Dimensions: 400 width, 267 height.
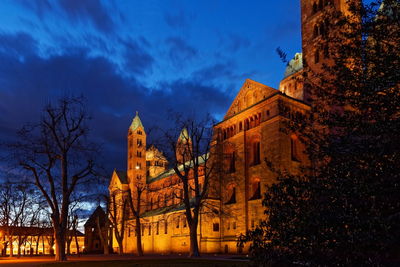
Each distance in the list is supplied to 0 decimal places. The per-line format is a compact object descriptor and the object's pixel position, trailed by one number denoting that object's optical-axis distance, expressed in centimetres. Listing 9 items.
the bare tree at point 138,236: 4741
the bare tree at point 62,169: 3061
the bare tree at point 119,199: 8505
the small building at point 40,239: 7159
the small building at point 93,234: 10481
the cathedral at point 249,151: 4408
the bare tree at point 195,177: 3741
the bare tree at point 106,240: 6348
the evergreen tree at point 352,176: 755
